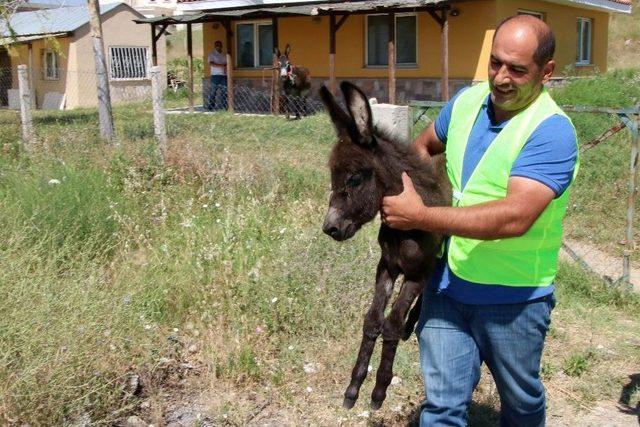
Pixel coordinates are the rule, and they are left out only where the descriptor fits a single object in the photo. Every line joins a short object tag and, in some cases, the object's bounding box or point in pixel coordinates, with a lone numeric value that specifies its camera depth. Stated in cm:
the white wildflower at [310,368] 453
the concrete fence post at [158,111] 873
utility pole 1124
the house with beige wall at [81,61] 2783
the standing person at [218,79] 2203
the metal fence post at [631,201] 625
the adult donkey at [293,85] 1900
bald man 262
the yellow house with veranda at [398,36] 1895
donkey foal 279
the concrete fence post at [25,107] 937
